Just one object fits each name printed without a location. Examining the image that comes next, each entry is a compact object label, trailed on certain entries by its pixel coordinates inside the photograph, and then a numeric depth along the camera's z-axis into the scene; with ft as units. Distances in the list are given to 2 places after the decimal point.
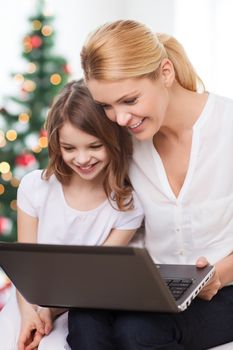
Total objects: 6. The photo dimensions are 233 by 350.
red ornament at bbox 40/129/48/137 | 13.87
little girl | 7.31
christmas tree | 13.71
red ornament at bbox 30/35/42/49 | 13.74
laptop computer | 5.62
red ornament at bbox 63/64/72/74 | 13.95
